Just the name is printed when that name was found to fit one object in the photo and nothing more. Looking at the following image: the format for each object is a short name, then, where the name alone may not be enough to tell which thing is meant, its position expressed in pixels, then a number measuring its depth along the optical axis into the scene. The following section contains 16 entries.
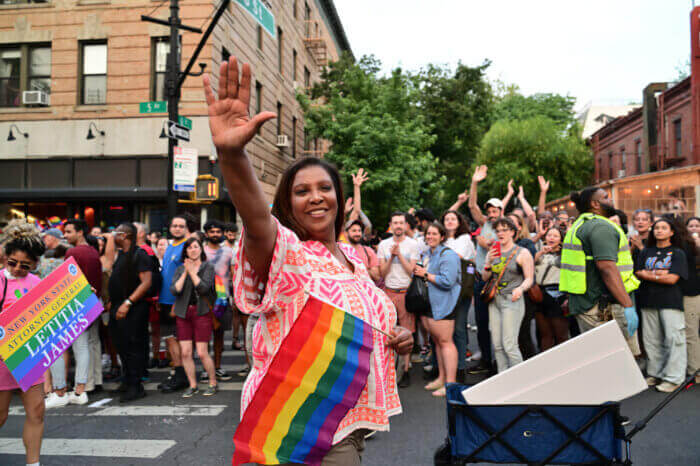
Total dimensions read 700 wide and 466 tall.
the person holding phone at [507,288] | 5.80
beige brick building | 15.72
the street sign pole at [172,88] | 9.99
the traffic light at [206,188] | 10.80
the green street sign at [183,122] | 10.23
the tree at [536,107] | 41.53
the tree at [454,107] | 27.52
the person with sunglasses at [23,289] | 3.73
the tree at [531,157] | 31.06
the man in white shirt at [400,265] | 6.92
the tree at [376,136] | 19.56
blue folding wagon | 2.35
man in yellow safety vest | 4.60
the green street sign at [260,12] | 6.86
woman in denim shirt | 5.88
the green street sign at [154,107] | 10.05
